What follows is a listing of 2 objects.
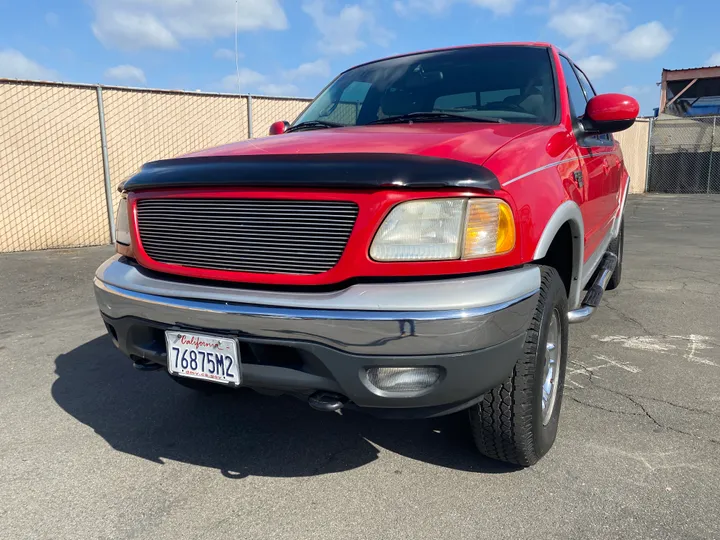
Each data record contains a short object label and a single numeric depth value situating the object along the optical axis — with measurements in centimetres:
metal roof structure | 2272
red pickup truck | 182
